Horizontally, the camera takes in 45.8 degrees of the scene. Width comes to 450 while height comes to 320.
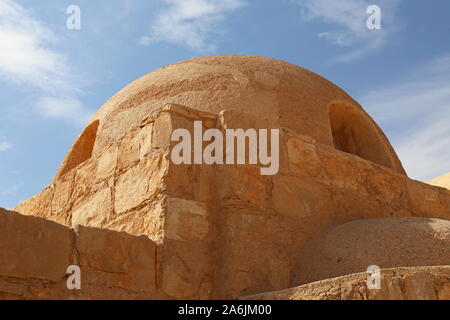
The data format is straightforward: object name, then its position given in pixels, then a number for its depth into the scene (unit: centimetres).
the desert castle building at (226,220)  297
